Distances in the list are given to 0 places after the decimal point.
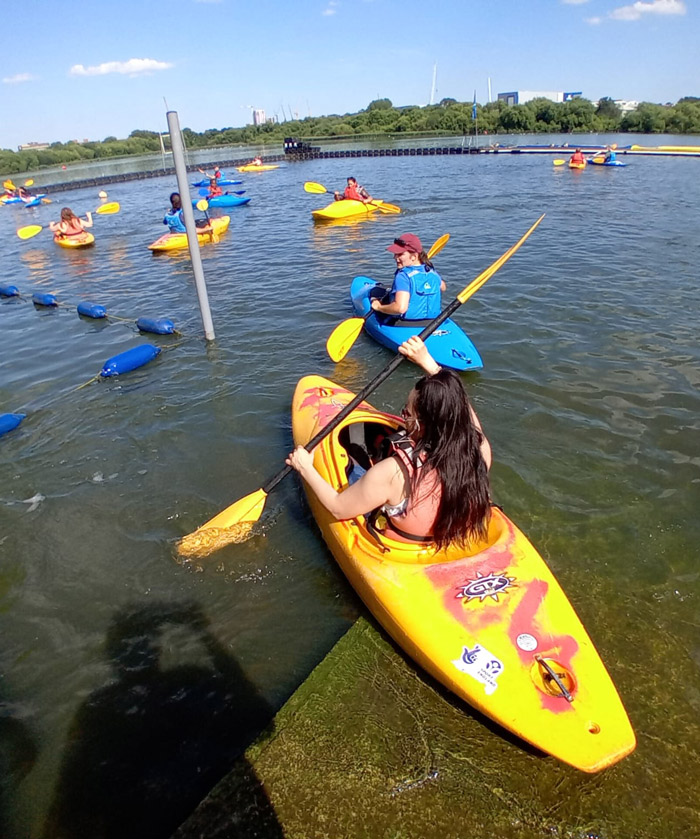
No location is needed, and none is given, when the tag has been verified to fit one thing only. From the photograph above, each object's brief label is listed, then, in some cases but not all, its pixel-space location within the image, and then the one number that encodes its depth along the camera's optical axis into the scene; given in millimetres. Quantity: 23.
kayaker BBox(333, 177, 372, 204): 15641
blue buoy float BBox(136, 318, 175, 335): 7836
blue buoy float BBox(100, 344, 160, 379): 6672
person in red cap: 6234
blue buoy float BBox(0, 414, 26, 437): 5547
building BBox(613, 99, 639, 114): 64812
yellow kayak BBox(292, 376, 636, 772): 2164
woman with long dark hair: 2422
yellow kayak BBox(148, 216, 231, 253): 12586
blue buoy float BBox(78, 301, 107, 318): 8734
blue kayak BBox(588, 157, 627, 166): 23305
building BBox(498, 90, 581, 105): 84312
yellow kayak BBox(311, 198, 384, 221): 15352
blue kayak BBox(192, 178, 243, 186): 25573
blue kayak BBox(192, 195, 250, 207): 19078
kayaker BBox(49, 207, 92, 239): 13727
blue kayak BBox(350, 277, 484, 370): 5988
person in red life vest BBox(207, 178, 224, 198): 19488
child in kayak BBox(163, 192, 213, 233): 14008
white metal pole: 5875
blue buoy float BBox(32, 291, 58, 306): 9555
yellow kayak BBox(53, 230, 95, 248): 13852
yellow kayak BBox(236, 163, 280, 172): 32031
